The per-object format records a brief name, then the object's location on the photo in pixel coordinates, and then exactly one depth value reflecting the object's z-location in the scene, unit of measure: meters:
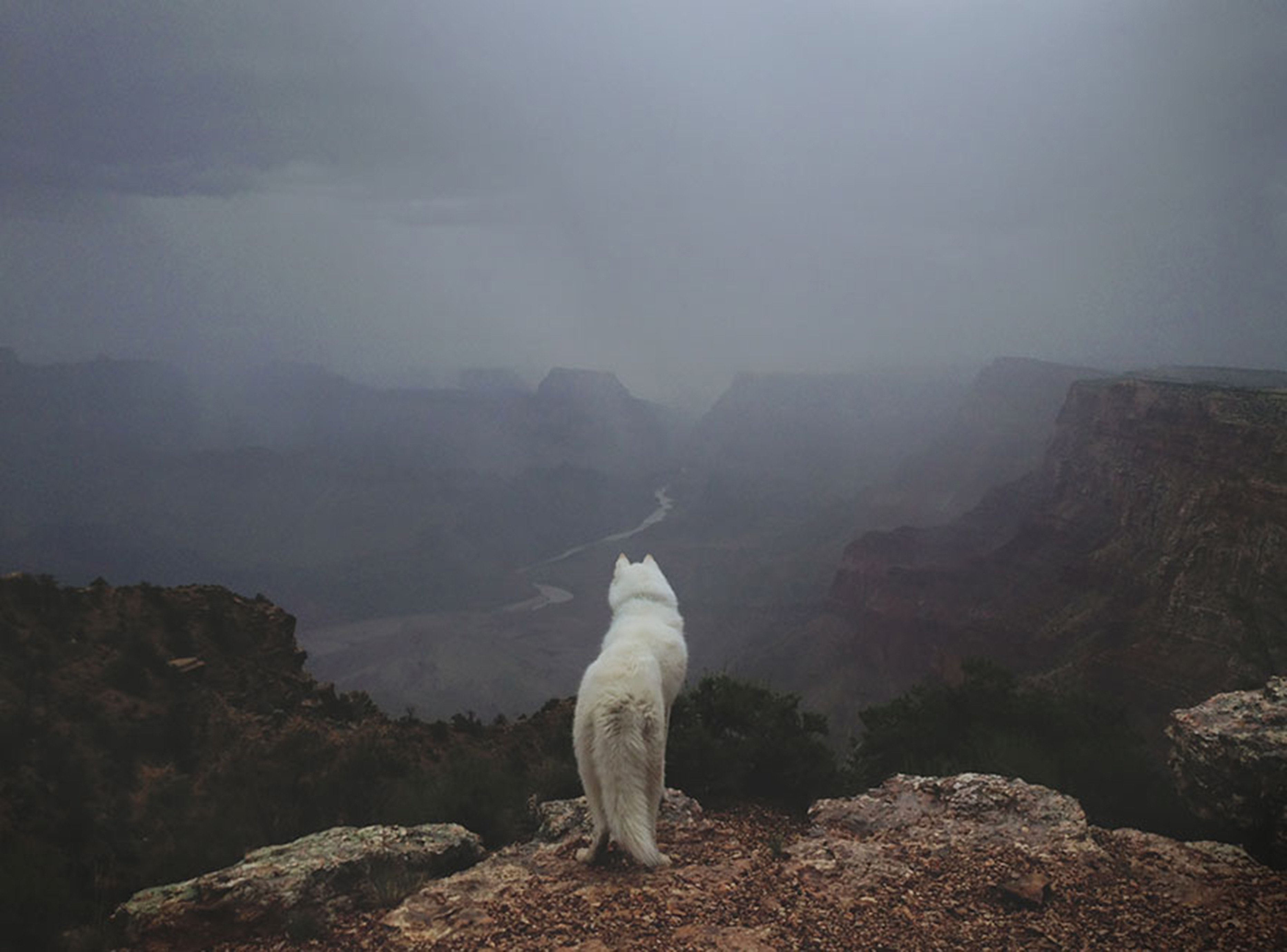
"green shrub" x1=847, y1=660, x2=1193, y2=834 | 8.70
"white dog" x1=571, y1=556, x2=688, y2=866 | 4.84
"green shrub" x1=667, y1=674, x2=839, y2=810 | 8.09
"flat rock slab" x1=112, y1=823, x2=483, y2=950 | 4.98
